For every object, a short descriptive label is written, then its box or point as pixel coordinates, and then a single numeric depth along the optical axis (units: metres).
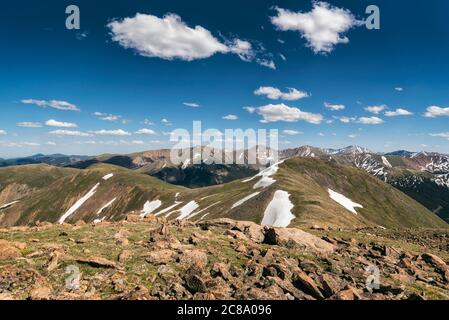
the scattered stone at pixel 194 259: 21.56
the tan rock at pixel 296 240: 29.97
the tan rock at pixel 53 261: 19.63
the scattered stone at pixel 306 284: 19.80
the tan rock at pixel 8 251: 20.92
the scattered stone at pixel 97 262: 20.61
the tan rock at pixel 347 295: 18.27
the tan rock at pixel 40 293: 16.35
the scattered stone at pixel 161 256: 22.06
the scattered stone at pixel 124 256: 21.95
